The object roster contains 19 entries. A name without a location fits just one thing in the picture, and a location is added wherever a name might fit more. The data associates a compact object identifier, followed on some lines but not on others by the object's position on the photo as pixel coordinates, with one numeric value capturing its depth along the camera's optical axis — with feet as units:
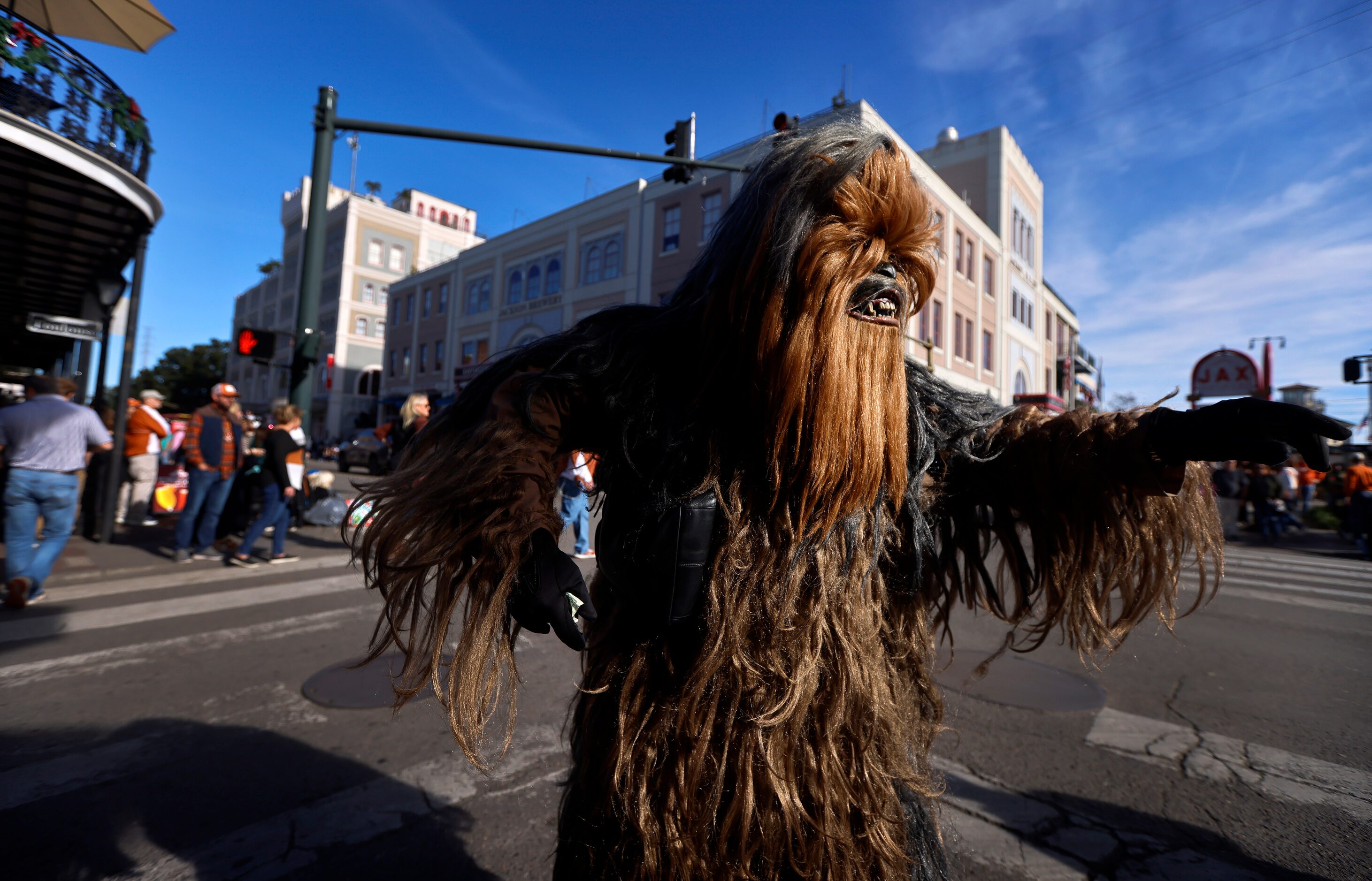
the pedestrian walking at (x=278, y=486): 21.62
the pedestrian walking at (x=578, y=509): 22.07
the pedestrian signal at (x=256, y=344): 25.57
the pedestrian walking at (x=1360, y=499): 31.73
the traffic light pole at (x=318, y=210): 24.41
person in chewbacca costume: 3.62
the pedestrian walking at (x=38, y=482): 16.12
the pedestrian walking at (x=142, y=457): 27.66
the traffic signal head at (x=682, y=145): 28.27
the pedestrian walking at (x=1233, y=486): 41.55
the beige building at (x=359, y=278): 129.39
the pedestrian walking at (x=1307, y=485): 47.47
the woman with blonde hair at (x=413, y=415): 20.66
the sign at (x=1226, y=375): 41.93
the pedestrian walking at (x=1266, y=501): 41.50
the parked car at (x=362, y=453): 66.69
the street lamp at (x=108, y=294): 27.58
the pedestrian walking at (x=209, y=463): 21.63
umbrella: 25.16
